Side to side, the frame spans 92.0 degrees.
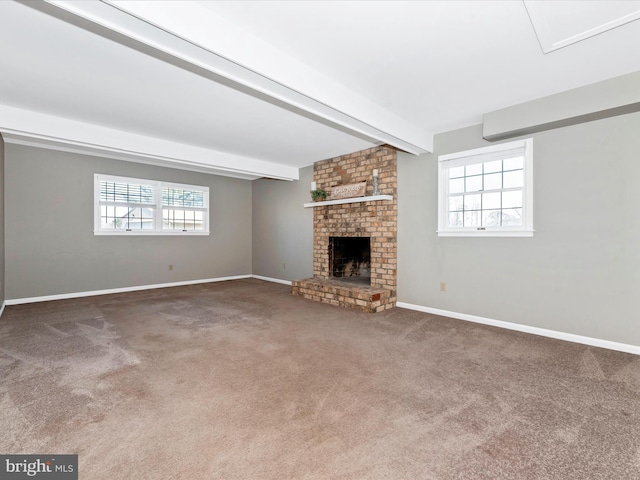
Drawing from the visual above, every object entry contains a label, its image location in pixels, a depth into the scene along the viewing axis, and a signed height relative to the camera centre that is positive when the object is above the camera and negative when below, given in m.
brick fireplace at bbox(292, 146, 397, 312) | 4.76 -0.03
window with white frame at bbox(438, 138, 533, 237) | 3.58 +0.57
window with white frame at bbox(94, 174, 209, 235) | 5.65 +0.55
